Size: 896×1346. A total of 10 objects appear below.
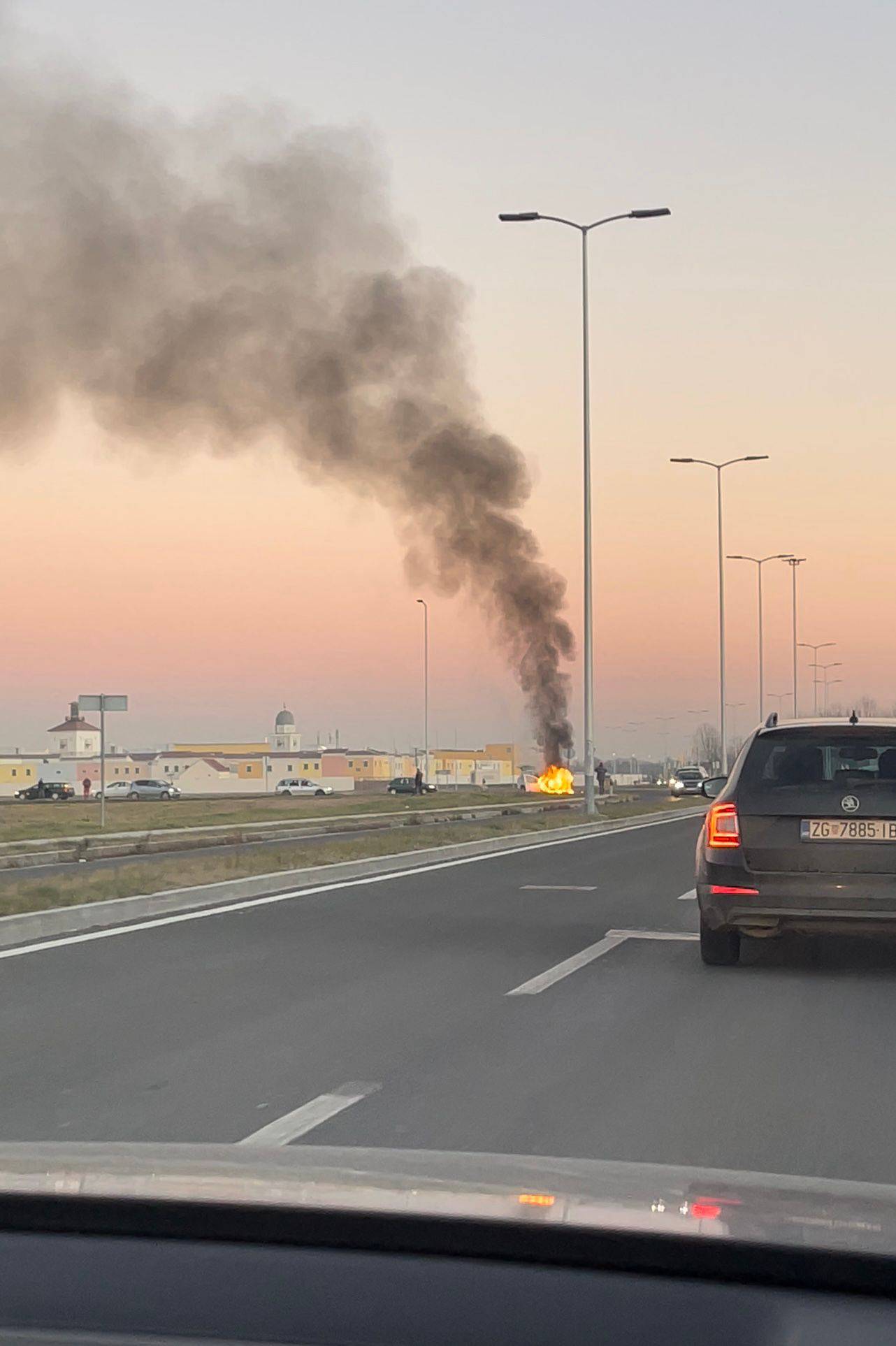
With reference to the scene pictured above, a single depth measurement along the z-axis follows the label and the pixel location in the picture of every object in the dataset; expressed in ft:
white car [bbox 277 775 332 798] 319.68
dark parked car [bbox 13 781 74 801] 279.28
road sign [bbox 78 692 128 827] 105.40
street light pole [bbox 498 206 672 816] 127.54
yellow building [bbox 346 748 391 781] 626.64
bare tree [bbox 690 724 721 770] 534.78
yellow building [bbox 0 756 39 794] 539.04
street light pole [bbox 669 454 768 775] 207.72
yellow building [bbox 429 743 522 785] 512.22
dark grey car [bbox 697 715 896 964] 33.42
